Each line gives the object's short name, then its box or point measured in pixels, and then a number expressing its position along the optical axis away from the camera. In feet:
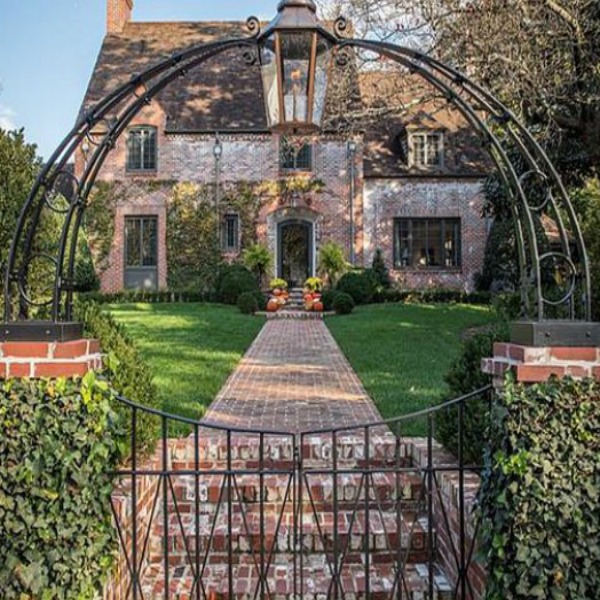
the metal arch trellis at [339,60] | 8.48
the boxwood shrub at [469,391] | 10.91
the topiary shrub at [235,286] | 57.21
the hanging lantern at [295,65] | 8.70
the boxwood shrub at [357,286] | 56.90
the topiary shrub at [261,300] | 53.47
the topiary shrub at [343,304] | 51.31
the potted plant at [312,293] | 52.85
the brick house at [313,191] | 65.46
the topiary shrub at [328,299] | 53.16
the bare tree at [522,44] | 26.11
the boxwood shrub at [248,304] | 51.93
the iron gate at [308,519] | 8.93
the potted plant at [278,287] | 54.80
